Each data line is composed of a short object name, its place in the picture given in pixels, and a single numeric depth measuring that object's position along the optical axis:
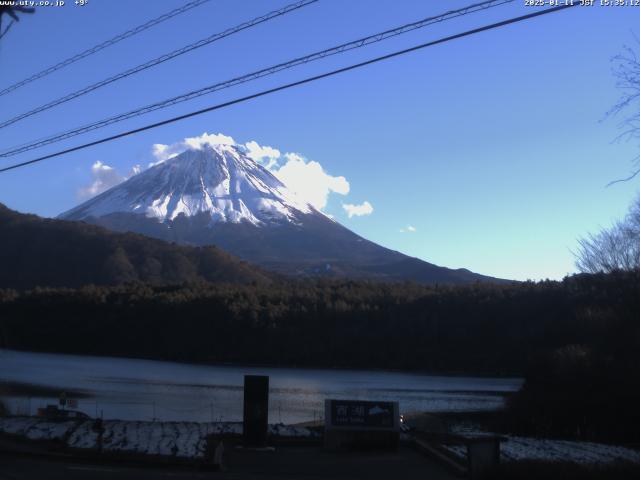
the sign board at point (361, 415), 20.28
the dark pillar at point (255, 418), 20.06
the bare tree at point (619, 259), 43.53
